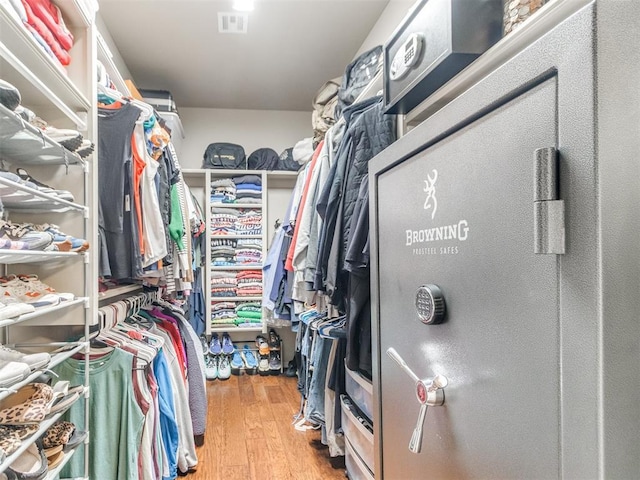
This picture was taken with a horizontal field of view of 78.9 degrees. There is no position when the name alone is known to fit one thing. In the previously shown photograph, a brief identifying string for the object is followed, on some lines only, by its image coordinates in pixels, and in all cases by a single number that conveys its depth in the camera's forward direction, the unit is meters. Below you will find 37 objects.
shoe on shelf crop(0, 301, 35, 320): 0.91
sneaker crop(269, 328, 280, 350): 3.65
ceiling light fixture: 2.05
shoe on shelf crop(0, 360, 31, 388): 0.88
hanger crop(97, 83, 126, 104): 1.57
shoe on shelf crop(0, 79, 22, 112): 0.90
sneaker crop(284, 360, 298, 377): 3.59
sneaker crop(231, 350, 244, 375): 3.53
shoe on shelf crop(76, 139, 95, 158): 1.27
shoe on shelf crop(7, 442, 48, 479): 1.02
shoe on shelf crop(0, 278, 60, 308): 1.07
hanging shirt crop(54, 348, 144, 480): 1.45
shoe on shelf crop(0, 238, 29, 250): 0.92
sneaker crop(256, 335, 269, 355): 3.62
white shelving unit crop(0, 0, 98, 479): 1.20
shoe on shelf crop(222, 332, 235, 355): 3.58
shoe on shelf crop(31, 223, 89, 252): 1.16
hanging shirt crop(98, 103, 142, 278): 1.51
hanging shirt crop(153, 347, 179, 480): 1.79
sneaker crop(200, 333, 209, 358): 3.57
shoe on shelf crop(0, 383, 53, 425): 1.03
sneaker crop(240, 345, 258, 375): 3.58
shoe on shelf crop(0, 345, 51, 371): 1.02
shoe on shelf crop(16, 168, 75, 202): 1.12
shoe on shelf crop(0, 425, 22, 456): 0.91
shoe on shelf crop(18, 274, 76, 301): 1.19
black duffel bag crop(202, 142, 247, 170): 3.61
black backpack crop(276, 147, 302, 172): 3.69
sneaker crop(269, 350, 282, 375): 3.58
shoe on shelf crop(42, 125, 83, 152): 1.17
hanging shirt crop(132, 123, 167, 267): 1.61
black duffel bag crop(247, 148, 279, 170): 3.69
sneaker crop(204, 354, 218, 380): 3.42
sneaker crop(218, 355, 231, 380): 3.41
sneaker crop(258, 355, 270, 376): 3.57
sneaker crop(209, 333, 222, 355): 3.55
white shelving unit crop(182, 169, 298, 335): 3.58
